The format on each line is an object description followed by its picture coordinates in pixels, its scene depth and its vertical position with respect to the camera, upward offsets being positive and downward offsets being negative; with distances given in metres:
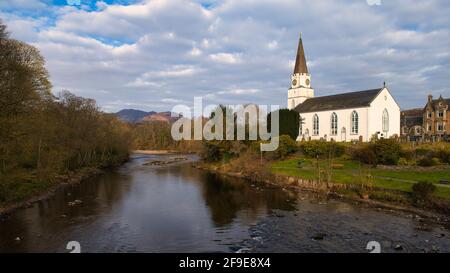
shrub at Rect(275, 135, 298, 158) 51.78 -0.91
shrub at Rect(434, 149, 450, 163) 34.97 -1.47
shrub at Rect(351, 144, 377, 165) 38.79 -1.52
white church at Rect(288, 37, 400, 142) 62.44 +4.96
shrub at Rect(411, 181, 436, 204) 24.09 -3.45
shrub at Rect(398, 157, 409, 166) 36.39 -2.20
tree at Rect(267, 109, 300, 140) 65.56 +3.36
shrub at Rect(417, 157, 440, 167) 34.15 -2.06
